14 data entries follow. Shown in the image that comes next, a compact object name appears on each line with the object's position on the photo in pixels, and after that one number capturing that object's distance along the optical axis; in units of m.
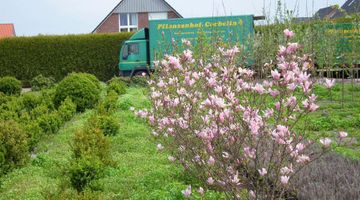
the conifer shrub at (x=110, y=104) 12.32
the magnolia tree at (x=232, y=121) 3.59
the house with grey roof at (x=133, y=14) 51.47
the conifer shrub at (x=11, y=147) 7.66
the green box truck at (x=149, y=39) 26.25
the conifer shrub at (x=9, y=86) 23.22
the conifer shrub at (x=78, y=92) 14.82
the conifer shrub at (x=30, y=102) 15.57
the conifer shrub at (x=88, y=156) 5.91
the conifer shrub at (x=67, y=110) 12.27
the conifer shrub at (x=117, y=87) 18.47
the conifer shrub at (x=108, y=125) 9.74
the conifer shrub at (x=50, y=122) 10.39
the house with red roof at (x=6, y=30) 59.28
